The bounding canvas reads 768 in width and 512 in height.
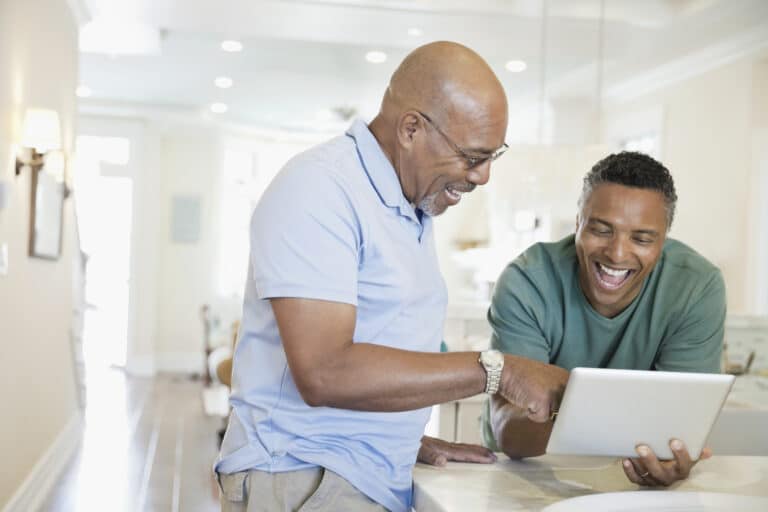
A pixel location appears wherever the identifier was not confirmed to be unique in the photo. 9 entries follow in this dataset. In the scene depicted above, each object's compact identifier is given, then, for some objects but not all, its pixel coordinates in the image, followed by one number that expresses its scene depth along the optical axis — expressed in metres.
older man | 1.20
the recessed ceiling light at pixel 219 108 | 9.67
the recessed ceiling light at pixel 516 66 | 6.98
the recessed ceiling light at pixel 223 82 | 8.34
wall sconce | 3.96
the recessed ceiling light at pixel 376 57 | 6.99
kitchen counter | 1.29
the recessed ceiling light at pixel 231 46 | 6.87
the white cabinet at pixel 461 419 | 2.96
